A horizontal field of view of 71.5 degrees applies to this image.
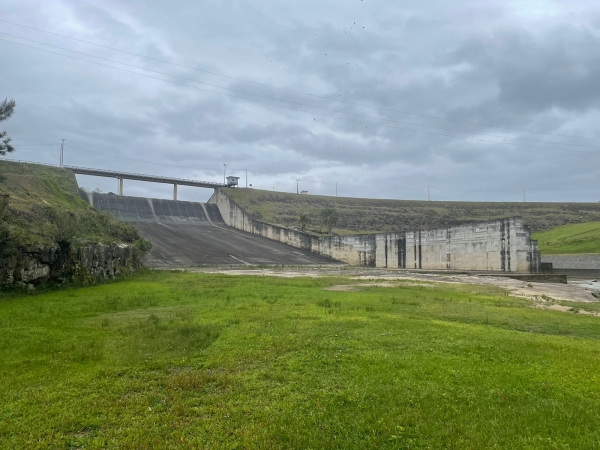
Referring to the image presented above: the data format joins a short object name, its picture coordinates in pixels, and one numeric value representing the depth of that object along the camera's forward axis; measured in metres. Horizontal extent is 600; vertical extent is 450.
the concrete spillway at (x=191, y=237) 41.00
